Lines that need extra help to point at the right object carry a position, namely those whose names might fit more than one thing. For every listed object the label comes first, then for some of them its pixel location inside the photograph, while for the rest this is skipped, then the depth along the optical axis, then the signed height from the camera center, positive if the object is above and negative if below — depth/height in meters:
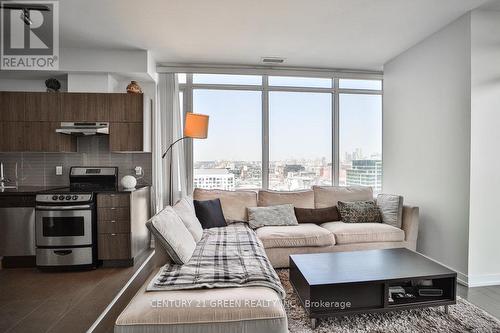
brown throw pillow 3.67 -0.74
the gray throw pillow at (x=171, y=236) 2.00 -0.58
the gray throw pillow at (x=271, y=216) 3.43 -0.71
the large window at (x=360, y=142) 4.45 +0.35
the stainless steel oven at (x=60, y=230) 3.02 -0.79
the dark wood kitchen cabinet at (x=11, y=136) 3.34 +0.32
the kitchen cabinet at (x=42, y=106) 3.36 +0.70
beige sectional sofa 1.45 -0.84
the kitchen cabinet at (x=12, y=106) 3.32 +0.70
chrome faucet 3.56 -0.23
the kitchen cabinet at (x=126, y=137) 3.51 +0.33
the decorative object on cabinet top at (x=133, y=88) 3.54 +0.99
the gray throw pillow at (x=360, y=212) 3.51 -0.67
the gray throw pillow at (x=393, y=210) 3.39 -0.62
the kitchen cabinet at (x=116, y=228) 3.17 -0.81
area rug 1.94 -1.22
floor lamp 3.54 +0.48
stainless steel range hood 3.27 +0.42
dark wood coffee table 1.95 -0.94
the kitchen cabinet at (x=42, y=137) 3.38 +0.31
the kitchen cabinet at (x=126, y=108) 3.49 +0.71
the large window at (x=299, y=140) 4.30 +0.37
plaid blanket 1.71 -0.79
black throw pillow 3.24 -0.65
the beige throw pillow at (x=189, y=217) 2.56 -0.57
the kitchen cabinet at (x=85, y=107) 3.41 +0.71
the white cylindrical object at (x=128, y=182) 3.38 -0.26
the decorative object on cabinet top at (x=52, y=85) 3.55 +1.03
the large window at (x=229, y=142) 4.18 +0.32
